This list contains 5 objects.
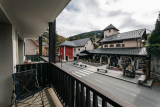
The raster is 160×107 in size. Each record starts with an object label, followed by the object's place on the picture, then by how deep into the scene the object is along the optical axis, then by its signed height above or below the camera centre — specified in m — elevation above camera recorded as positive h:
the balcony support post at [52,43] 2.60 +0.38
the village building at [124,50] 10.09 +0.54
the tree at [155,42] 6.56 +1.12
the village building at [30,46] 14.28 +1.44
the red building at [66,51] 17.52 +0.50
